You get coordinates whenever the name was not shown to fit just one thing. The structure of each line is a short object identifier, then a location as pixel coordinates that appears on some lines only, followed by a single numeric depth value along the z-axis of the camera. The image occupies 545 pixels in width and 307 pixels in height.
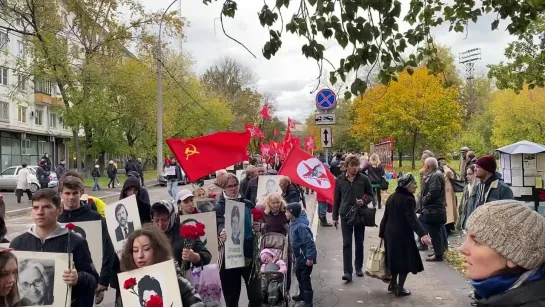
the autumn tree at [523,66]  8.46
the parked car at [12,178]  26.78
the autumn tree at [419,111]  44.41
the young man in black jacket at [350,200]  8.29
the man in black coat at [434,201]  9.49
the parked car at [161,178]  26.02
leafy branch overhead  4.69
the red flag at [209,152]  7.20
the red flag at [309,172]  8.95
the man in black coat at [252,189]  10.34
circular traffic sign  11.20
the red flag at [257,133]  16.42
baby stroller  6.17
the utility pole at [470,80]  81.06
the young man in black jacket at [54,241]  3.76
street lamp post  25.02
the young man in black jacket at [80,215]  4.64
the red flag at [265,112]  18.23
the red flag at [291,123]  17.04
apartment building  44.59
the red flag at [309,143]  24.19
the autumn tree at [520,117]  52.06
